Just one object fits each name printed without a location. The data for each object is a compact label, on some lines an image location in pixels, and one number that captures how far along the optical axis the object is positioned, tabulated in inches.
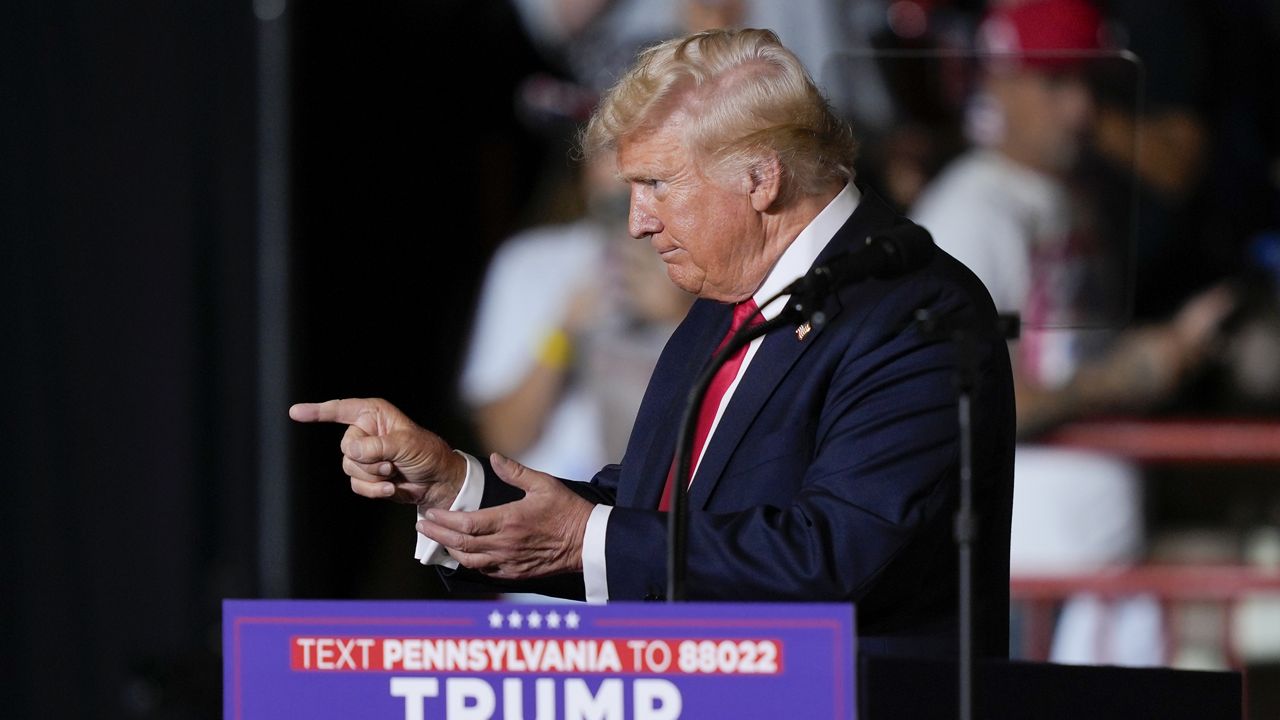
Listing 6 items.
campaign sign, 606.3
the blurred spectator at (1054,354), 746.4
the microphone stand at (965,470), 610.5
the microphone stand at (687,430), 617.2
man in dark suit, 622.4
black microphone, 617.2
